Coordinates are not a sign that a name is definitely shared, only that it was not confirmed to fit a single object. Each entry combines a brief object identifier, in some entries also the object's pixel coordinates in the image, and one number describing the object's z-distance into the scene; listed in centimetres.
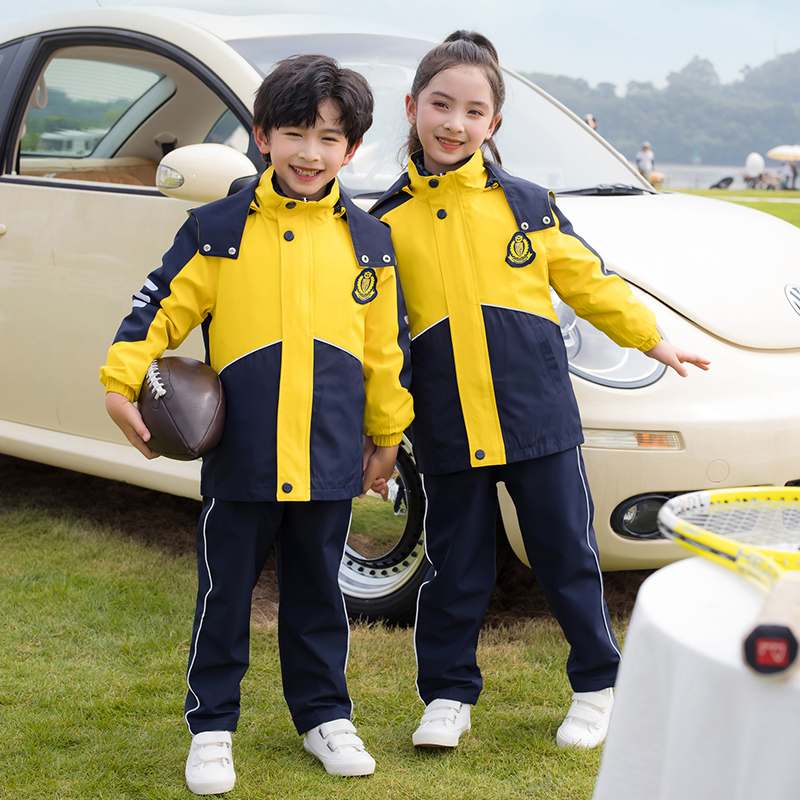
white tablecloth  97
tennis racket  93
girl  208
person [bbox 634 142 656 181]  2809
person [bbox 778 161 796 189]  4106
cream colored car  233
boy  195
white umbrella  4112
